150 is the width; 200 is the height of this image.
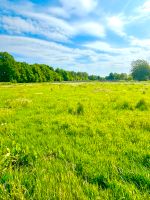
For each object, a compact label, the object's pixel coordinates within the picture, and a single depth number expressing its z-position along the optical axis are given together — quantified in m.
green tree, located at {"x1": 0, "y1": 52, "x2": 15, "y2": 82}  62.63
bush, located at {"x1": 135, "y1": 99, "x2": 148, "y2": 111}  7.99
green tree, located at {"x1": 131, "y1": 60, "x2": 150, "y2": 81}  81.20
